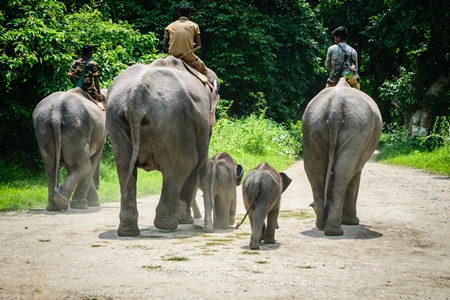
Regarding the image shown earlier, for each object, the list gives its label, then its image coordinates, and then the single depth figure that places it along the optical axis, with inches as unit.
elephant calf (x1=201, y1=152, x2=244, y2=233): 677.9
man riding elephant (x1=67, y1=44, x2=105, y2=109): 890.1
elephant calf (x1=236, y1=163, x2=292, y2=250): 557.9
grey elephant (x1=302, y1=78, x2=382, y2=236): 652.1
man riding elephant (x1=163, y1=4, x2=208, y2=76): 733.3
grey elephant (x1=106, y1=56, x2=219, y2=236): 624.1
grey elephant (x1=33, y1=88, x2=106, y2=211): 796.0
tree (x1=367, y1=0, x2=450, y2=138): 1816.6
